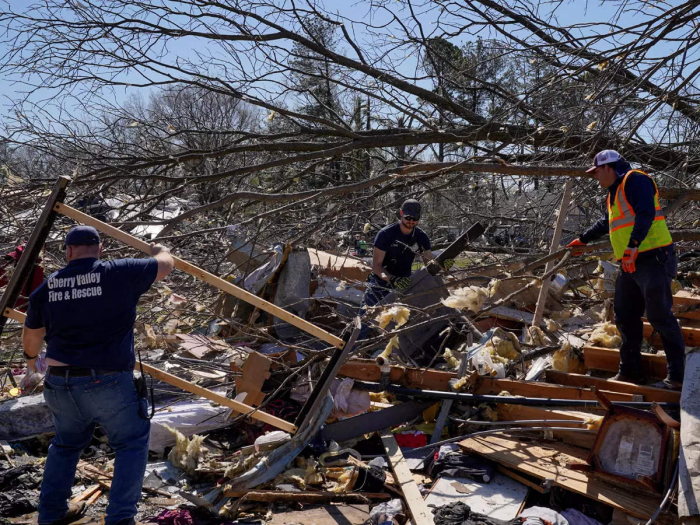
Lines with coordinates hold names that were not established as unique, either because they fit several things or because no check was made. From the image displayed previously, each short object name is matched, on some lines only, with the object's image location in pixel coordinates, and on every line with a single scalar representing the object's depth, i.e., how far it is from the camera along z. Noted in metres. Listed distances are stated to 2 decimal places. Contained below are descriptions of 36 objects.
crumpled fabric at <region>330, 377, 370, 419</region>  4.64
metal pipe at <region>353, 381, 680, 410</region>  3.79
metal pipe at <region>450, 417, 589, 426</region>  3.86
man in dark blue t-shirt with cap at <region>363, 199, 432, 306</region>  5.50
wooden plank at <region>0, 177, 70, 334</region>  3.29
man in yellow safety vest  3.86
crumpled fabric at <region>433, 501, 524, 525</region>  3.26
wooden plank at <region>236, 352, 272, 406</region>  4.63
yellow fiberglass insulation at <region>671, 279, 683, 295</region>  5.59
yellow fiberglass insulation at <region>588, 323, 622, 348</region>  4.75
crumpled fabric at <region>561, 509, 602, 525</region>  3.26
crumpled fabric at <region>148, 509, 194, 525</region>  3.53
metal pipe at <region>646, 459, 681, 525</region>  2.93
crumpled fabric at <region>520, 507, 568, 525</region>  3.21
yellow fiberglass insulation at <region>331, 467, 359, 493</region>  3.87
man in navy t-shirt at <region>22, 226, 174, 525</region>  3.19
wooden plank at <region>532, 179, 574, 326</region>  4.84
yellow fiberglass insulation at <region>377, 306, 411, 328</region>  4.33
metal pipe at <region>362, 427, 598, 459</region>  3.82
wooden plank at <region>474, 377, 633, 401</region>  4.17
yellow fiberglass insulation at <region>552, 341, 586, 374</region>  4.70
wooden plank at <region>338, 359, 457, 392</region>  4.66
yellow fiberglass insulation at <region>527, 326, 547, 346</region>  5.19
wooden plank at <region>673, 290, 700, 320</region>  4.79
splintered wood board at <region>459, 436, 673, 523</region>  3.24
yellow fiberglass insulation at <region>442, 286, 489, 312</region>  4.29
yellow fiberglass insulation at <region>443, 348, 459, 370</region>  5.12
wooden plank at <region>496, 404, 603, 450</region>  3.94
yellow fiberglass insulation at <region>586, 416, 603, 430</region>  3.88
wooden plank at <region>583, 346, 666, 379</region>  4.30
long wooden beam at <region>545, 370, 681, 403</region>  3.92
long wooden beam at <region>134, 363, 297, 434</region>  3.61
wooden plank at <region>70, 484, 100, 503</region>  3.90
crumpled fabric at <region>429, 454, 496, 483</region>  3.80
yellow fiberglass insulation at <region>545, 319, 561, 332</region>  5.20
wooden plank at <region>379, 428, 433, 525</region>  3.36
